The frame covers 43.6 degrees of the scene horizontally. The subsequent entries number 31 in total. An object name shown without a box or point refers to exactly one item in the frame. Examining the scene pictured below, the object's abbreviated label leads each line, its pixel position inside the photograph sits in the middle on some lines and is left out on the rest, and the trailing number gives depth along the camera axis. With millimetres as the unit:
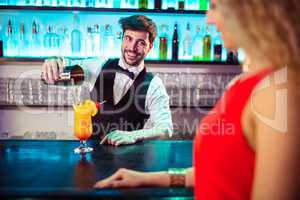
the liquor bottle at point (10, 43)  3213
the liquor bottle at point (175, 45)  3156
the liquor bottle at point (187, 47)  3246
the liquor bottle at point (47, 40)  3207
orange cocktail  1663
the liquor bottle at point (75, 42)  3203
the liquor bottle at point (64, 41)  3211
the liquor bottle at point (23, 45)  3221
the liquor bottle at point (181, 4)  3141
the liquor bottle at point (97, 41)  3195
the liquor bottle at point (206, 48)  3222
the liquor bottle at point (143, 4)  3105
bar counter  1145
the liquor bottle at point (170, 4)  3171
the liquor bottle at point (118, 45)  3229
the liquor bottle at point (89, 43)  3201
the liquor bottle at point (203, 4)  3201
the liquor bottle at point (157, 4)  3059
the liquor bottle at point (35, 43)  3225
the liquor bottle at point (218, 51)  3186
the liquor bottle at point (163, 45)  3173
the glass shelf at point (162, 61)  3111
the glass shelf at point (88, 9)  2996
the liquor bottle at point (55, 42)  3203
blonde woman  653
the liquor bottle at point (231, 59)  3165
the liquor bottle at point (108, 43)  3209
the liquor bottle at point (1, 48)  3152
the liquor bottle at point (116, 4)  3127
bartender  2869
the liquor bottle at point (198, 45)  3242
